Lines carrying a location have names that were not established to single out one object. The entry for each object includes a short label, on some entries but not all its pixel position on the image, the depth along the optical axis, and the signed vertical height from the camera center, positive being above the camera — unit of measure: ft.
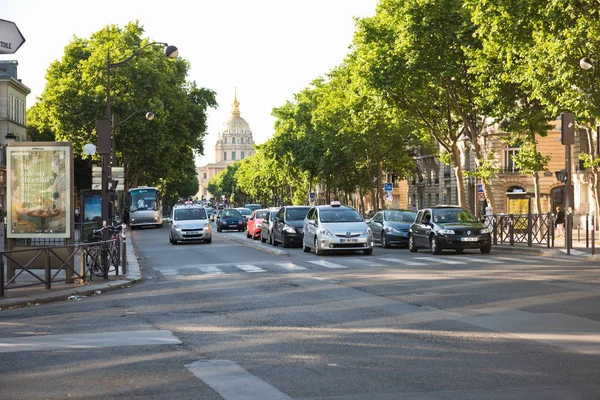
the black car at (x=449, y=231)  95.35 -2.31
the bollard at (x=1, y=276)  52.89 -3.74
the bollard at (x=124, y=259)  72.38 -3.80
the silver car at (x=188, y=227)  130.41 -2.36
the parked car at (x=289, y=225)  112.37 -1.92
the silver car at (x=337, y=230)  93.35 -2.09
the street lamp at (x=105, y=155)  73.46 +4.78
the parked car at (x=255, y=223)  146.61 -2.18
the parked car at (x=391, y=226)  114.01 -2.05
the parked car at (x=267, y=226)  125.60 -2.22
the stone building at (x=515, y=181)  197.67 +6.38
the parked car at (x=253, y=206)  295.36 +1.37
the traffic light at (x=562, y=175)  94.89 +3.50
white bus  221.87 +1.09
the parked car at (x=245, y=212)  216.95 -0.45
